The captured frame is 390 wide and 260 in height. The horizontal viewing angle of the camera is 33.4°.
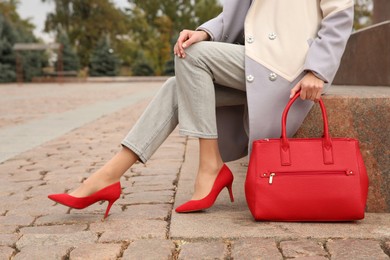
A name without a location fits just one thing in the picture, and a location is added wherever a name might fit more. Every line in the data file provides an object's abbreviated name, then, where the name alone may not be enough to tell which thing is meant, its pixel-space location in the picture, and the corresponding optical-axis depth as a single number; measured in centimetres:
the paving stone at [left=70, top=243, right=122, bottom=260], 233
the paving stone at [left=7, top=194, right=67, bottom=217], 313
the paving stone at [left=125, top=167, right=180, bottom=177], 426
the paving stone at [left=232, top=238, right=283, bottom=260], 229
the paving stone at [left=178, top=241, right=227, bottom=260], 230
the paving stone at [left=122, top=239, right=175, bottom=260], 231
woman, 280
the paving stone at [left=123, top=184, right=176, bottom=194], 368
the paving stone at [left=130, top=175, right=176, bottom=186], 390
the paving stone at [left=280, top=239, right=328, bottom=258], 230
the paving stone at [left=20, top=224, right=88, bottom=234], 272
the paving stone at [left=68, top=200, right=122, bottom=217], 305
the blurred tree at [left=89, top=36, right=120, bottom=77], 4144
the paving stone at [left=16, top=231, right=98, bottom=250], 253
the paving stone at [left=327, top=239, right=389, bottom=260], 226
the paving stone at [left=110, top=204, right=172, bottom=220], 294
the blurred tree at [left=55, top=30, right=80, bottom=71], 3769
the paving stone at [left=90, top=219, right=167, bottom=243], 258
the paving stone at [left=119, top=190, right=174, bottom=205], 333
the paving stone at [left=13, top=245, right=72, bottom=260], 235
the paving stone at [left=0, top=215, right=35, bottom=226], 291
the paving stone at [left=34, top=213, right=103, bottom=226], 290
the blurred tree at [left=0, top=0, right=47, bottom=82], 3161
